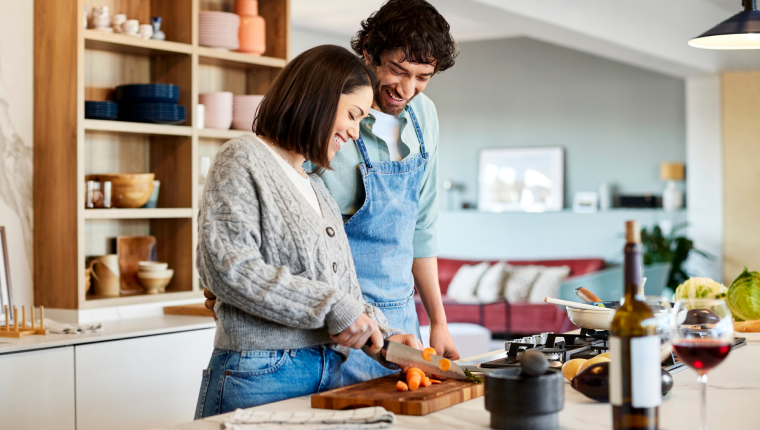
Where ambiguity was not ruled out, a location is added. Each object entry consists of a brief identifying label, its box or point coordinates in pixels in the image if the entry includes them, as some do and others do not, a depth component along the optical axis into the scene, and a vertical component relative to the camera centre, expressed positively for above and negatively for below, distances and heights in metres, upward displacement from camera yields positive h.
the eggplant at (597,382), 1.41 -0.30
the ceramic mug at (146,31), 3.20 +0.73
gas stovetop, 1.71 -0.31
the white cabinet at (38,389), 2.42 -0.55
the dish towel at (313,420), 1.22 -0.32
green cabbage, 2.43 -0.26
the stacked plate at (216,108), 3.45 +0.45
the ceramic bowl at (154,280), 3.28 -0.27
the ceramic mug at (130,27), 3.15 +0.73
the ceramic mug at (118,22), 3.13 +0.75
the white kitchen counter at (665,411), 1.29 -0.34
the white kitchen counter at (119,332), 2.48 -0.41
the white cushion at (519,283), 7.50 -0.67
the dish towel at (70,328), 2.70 -0.39
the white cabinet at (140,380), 2.63 -0.58
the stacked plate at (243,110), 3.54 +0.45
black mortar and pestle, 1.21 -0.28
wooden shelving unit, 2.95 +0.32
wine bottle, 1.05 -0.19
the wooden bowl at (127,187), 3.15 +0.10
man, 1.90 +0.12
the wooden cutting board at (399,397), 1.35 -0.32
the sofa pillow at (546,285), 7.36 -0.67
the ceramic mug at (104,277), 3.17 -0.25
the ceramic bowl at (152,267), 3.28 -0.22
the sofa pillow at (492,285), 7.55 -0.69
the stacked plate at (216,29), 3.38 +0.78
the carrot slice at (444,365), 1.48 -0.28
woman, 1.43 -0.07
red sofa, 6.86 -0.91
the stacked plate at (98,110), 3.03 +0.39
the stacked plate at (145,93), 3.16 +0.47
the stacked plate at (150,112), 3.17 +0.40
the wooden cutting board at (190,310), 3.21 -0.39
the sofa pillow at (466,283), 7.72 -0.69
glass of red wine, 1.15 -0.18
